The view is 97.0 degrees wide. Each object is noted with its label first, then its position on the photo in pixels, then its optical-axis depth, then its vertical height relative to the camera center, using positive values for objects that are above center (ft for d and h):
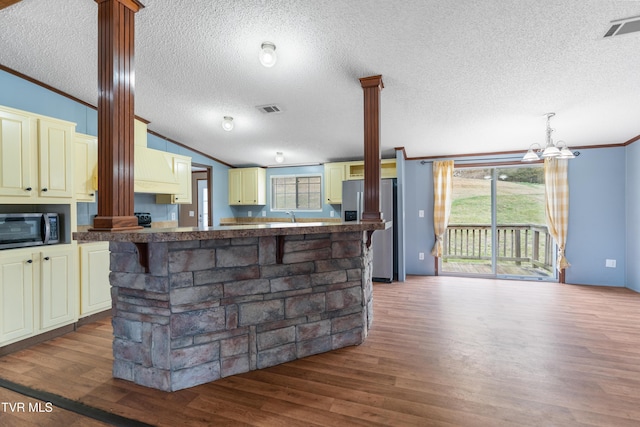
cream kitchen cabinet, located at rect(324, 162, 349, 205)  17.25 +2.03
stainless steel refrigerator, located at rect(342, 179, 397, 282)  14.80 -1.18
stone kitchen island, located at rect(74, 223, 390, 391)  5.83 -1.94
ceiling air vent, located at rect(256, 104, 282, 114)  11.41 +4.34
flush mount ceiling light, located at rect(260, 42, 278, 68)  7.30 +4.08
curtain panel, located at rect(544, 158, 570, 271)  14.15 +0.57
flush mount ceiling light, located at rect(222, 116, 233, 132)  12.00 +4.03
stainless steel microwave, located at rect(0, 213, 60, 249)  7.77 -0.39
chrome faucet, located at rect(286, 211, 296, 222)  18.03 -0.06
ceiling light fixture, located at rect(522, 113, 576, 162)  10.19 +2.27
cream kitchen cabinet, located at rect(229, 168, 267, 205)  18.90 +1.91
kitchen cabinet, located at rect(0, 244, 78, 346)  7.71 -2.20
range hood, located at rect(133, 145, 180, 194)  11.58 +1.81
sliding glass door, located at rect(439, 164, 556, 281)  15.38 -0.53
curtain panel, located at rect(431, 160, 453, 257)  15.75 +0.83
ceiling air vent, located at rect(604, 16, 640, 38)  6.25 +4.20
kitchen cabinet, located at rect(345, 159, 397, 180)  16.12 +2.62
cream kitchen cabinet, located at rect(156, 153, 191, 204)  14.29 +1.81
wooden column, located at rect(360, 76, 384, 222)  8.54 +1.76
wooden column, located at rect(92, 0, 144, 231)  5.64 +1.96
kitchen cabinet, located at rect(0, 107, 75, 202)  7.70 +1.74
